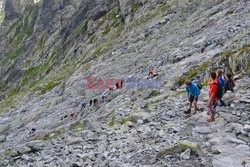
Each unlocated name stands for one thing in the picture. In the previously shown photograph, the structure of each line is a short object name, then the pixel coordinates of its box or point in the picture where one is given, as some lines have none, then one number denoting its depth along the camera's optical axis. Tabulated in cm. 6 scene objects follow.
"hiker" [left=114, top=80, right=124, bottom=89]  4058
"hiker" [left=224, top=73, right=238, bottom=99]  1832
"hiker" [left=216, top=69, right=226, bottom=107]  1611
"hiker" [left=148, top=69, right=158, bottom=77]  3603
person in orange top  1595
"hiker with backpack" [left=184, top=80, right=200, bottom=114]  1877
